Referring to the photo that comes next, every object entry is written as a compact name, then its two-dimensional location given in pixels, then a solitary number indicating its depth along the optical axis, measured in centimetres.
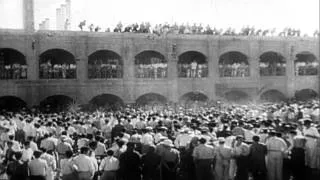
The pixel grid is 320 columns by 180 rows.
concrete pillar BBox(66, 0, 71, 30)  4356
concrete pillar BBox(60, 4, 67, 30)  4565
